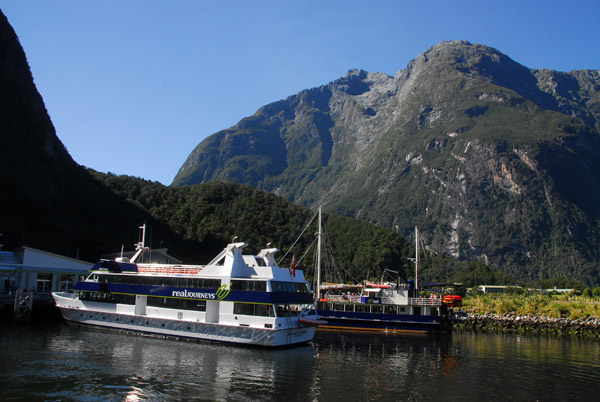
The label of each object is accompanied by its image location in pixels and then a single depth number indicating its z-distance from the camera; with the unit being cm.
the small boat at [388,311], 5156
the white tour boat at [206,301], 3463
